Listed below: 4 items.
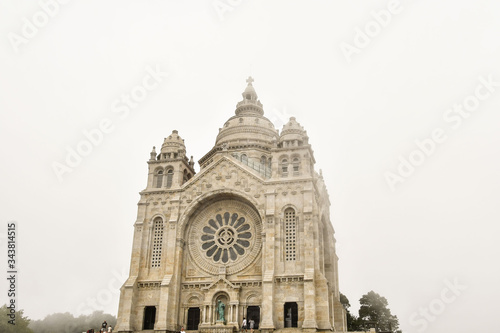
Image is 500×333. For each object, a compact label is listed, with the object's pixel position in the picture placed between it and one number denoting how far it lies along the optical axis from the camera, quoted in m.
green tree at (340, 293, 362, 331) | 61.53
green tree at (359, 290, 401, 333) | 62.53
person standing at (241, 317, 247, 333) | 35.44
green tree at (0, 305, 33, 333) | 54.64
